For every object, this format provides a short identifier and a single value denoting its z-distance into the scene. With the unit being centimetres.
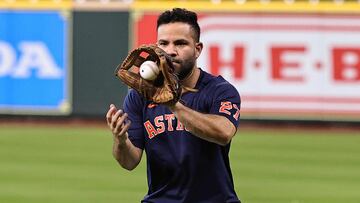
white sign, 3719
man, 1148
